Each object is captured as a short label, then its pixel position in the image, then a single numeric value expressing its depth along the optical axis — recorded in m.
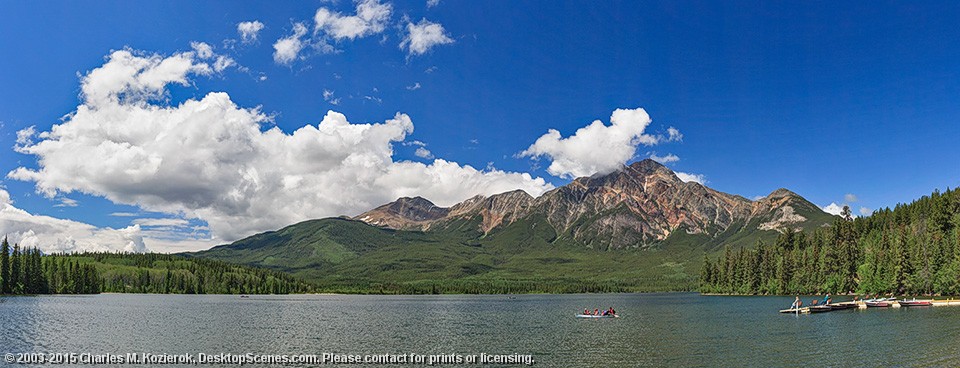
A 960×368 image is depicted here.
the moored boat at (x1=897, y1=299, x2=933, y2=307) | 139.84
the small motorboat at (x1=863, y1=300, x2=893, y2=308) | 143.00
